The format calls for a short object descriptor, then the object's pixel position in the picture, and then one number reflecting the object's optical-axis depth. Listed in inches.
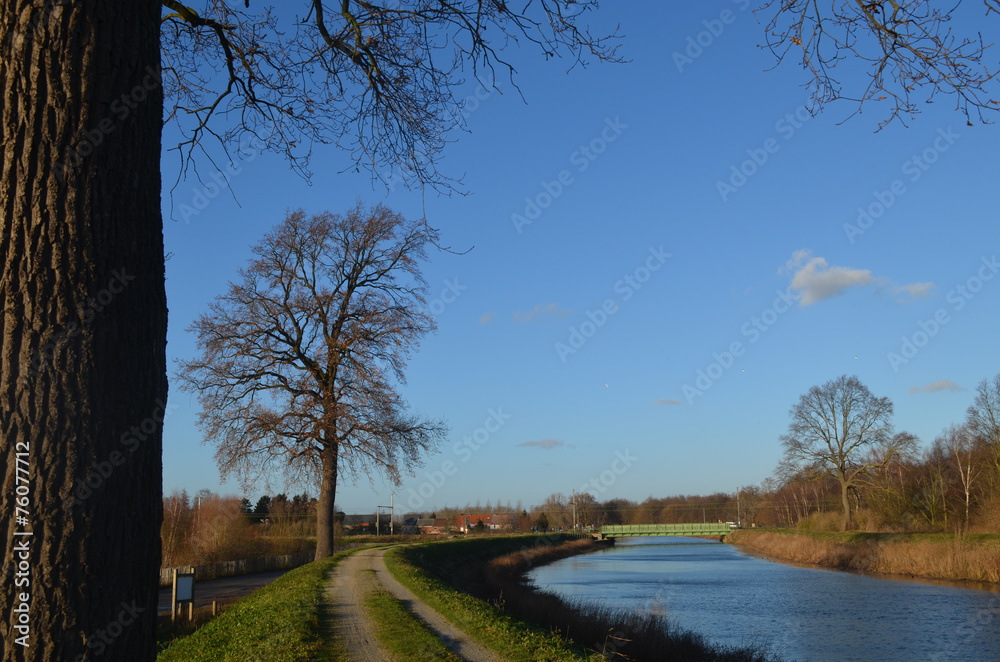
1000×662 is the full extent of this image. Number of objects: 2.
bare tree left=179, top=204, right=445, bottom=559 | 872.9
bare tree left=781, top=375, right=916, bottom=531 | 1878.7
